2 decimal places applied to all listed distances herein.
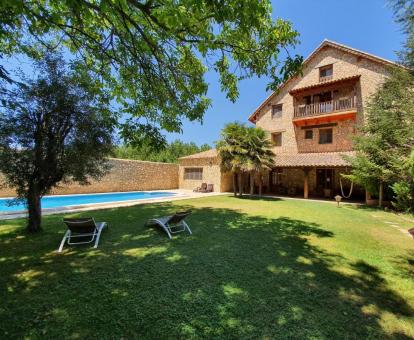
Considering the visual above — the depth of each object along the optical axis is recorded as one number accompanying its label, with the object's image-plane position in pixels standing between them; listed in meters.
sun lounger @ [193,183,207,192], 23.09
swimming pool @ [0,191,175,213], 14.24
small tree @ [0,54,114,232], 6.20
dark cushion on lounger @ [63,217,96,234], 5.97
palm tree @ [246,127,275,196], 17.42
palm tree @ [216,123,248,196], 17.39
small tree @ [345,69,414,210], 12.01
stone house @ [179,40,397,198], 17.95
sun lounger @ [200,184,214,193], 23.06
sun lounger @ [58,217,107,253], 5.98
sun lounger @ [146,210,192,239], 7.22
